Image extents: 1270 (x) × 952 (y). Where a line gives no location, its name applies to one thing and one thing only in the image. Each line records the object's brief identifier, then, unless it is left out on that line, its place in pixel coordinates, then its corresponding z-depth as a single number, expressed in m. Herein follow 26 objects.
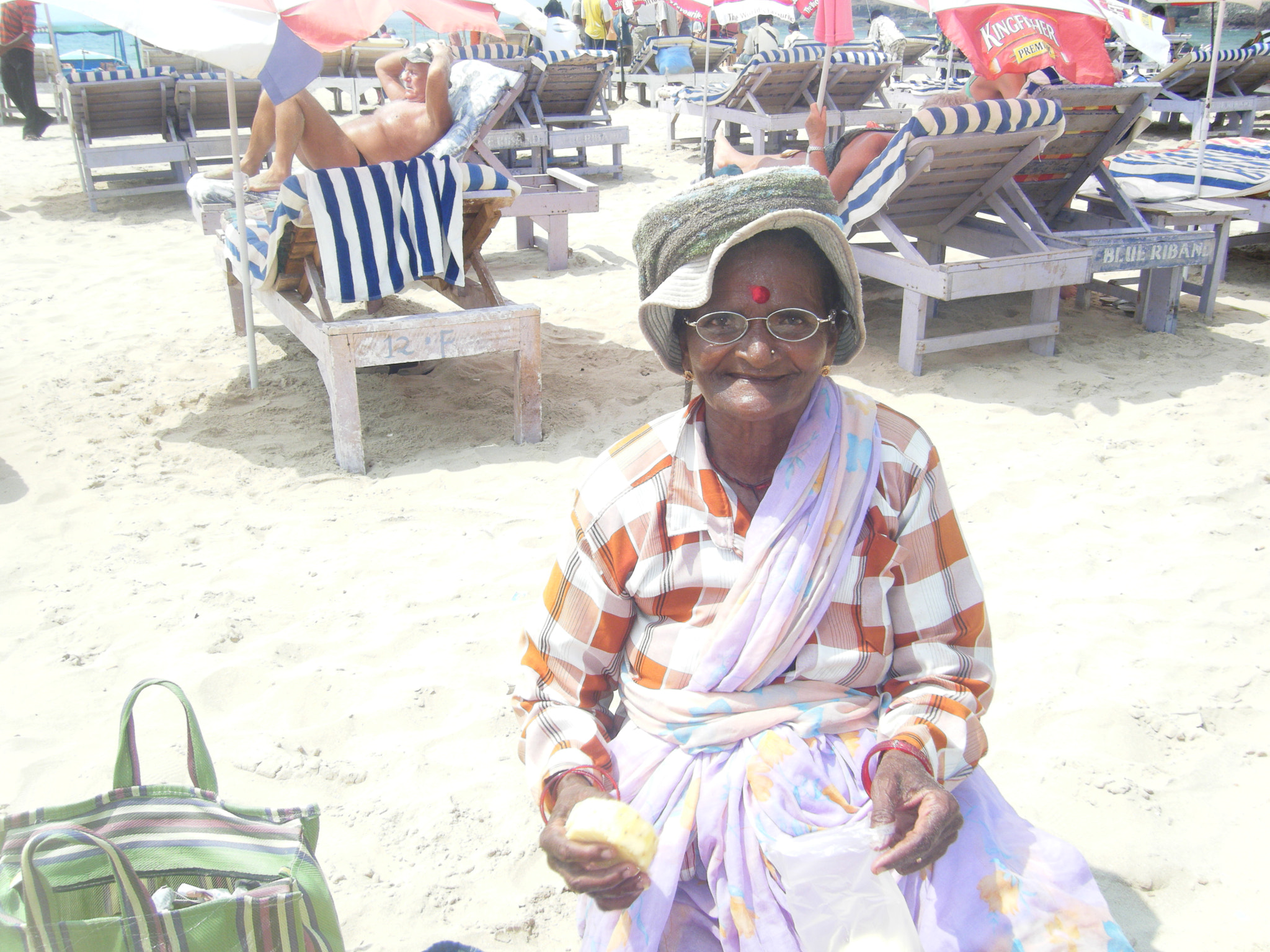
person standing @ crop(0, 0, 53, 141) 11.60
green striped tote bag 1.18
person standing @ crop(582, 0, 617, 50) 17.17
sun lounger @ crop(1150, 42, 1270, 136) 10.44
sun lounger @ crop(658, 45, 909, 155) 9.95
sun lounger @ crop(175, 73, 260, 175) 9.34
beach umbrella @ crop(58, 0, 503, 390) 3.61
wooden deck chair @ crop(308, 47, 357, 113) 13.74
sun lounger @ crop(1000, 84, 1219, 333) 5.08
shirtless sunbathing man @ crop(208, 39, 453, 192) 5.02
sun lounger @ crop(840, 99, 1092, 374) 4.64
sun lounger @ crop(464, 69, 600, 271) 6.83
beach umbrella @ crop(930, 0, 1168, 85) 5.12
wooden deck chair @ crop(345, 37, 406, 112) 14.39
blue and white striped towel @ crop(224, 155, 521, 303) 3.97
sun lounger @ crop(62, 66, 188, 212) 8.91
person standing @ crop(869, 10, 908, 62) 16.86
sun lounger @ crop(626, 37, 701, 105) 15.83
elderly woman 1.34
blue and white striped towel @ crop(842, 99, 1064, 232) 4.58
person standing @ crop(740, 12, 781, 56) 16.56
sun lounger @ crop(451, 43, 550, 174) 9.26
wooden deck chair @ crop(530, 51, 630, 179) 9.85
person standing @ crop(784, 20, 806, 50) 12.48
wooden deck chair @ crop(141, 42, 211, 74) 15.64
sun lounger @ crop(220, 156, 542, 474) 3.94
